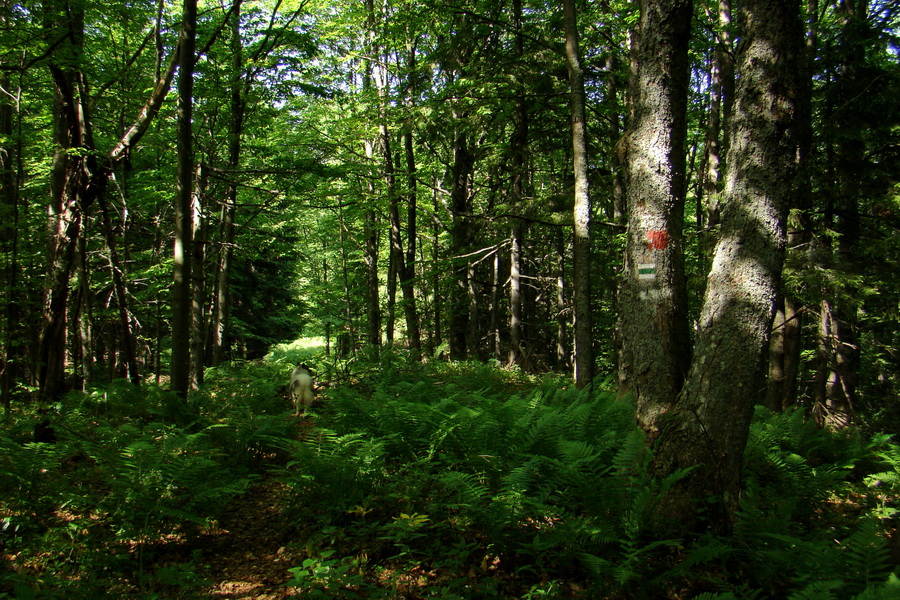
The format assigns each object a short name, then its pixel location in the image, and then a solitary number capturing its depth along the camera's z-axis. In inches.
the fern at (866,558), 100.5
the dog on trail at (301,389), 297.9
